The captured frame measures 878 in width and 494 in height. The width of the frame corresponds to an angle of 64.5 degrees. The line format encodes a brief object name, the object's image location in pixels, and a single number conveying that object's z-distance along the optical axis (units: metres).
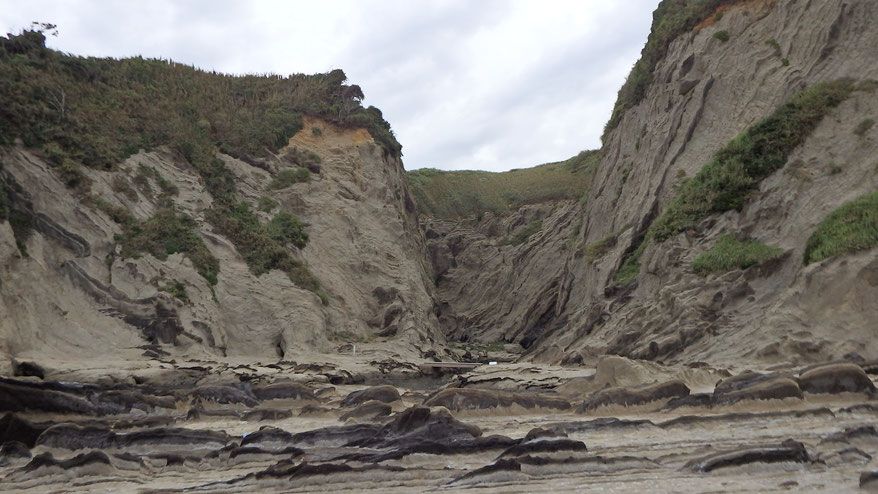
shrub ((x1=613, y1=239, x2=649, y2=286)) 22.95
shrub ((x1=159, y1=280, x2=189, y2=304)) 22.27
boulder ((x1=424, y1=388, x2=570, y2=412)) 10.95
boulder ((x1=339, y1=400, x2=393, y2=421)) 10.84
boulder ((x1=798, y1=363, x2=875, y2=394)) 9.31
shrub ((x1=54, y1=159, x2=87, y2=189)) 22.72
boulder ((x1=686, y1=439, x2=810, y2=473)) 6.41
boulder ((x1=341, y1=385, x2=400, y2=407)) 12.28
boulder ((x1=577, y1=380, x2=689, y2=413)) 10.15
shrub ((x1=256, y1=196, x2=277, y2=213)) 31.70
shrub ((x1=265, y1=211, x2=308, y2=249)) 30.25
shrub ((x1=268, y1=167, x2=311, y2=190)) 34.19
